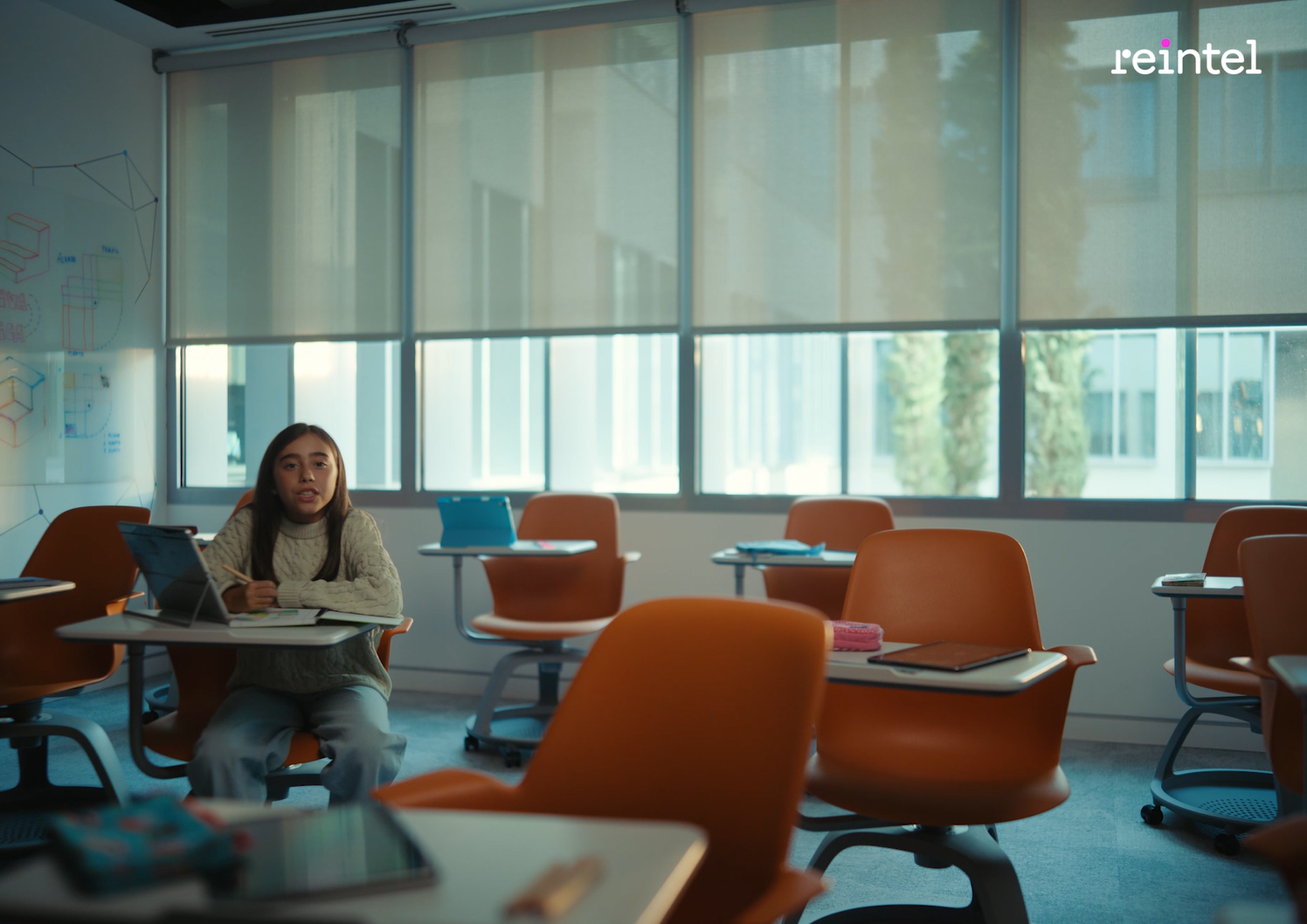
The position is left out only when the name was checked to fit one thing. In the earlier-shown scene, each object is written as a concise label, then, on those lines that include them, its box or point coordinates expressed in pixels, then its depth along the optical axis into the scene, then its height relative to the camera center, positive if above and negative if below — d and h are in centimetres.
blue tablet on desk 427 -28
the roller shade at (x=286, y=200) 561 +140
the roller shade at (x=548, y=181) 517 +139
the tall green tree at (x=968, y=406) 716 +32
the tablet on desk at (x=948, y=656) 199 -41
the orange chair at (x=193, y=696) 269 -66
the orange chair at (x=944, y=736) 218 -69
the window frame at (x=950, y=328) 448 +41
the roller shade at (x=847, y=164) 471 +135
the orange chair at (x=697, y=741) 150 -45
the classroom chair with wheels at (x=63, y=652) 322 -64
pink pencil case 221 -40
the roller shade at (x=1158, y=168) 436 +123
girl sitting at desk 244 -50
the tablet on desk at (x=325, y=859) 99 -41
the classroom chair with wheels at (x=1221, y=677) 337 -75
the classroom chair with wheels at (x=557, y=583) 454 -58
